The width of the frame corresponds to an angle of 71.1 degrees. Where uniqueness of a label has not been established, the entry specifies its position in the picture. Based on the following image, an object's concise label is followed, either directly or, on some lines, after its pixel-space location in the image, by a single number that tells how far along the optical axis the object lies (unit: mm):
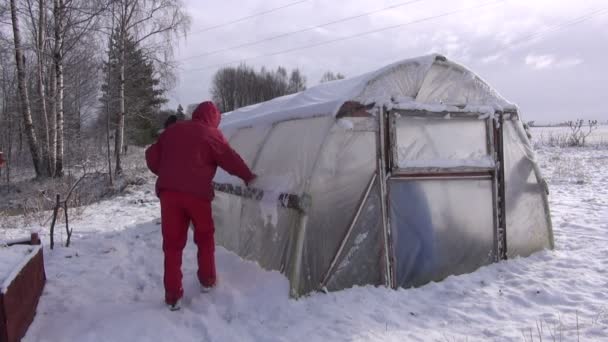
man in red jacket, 3660
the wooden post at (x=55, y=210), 5256
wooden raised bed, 2734
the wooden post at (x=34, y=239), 4285
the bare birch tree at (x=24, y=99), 14398
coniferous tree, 15734
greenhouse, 4023
